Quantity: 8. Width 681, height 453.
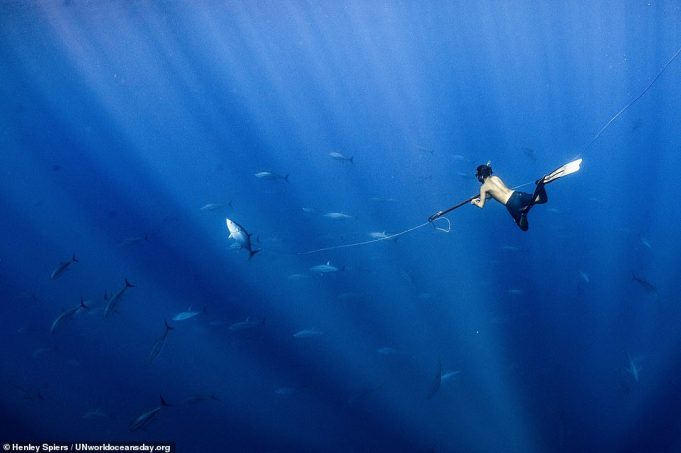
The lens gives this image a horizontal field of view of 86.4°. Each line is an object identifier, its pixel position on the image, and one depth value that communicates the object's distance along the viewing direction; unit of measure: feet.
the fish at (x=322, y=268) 26.89
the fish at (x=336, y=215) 31.31
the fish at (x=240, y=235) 19.52
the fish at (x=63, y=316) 23.06
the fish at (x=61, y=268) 25.30
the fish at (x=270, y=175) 33.76
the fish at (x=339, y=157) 38.90
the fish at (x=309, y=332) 26.39
